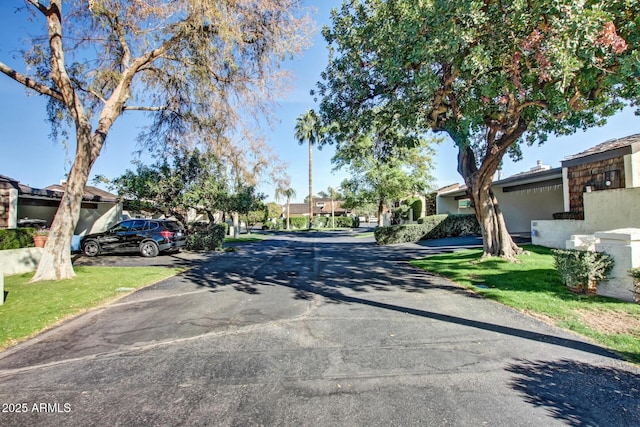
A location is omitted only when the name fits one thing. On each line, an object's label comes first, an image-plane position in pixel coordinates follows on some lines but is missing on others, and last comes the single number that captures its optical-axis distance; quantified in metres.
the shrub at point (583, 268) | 6.07
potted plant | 10.89
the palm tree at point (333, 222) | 49.38
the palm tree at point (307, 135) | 42.75
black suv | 14.23
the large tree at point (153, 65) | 8.77
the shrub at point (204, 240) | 16.88
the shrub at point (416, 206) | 31.33
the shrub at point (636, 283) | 5.59
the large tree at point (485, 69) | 6.10
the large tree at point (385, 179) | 22.58
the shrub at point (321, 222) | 50.09
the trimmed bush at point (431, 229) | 19.42
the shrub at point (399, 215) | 33.00
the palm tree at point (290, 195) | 48.94
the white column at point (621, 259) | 5.73
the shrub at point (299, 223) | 52.29
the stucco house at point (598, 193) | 10.48
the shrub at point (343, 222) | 49.89
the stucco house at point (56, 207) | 14.16
